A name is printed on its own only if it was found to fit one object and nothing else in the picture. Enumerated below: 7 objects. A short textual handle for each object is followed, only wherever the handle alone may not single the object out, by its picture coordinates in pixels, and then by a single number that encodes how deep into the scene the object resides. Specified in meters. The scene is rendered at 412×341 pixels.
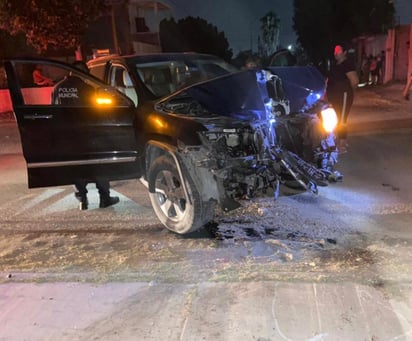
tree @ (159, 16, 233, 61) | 47.22
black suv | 4.15
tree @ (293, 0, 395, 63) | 29.44
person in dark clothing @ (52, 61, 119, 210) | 5.16
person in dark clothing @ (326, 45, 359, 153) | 8.62
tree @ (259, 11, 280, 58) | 71.69
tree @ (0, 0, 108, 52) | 15.21
